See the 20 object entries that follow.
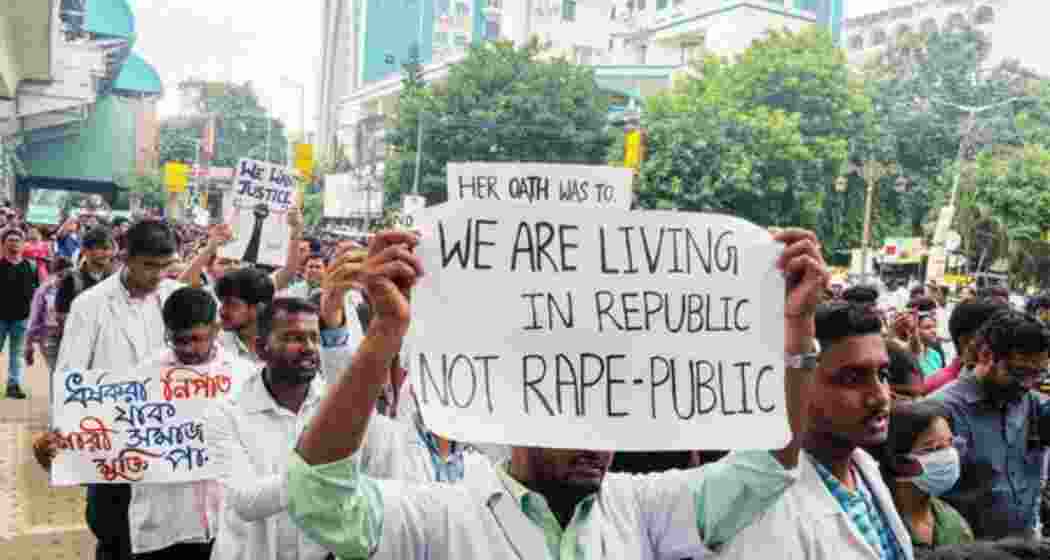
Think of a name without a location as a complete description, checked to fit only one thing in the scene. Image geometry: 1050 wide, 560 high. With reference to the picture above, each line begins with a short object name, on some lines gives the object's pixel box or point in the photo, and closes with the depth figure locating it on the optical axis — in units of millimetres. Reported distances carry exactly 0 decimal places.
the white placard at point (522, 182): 2230
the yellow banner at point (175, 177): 34531
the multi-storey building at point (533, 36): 54281
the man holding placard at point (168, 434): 3828
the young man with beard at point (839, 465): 2203
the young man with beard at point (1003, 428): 3768
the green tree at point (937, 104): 40125
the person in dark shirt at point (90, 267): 7352
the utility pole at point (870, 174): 28466
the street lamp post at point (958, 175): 30156
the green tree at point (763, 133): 31250
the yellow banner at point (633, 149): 27172
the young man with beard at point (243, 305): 4551
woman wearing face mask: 2857
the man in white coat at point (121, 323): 4191
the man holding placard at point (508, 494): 1827
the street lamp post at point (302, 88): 45594
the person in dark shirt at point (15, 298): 10000
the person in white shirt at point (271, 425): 2900
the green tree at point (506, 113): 35125
